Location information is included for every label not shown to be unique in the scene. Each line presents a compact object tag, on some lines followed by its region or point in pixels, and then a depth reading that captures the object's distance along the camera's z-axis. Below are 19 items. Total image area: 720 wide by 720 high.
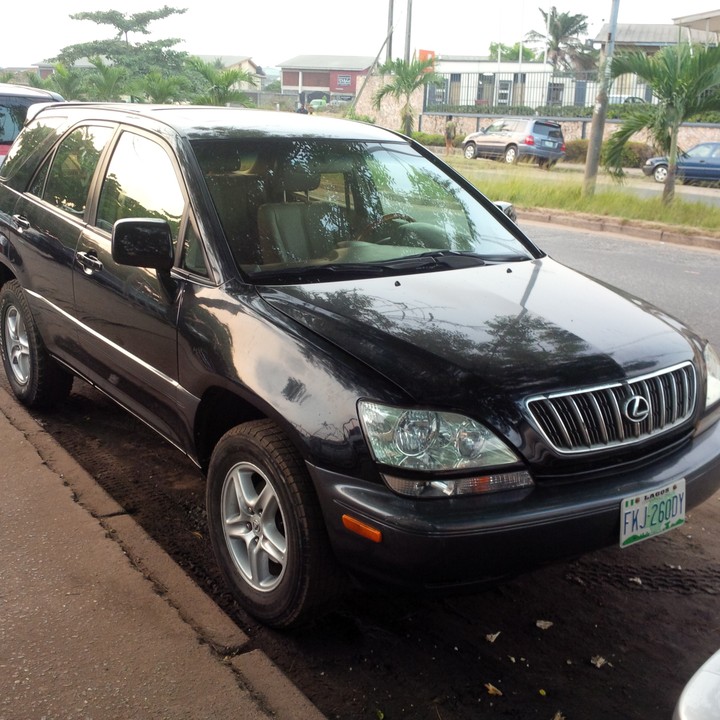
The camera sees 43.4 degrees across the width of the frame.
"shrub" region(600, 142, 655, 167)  30.77
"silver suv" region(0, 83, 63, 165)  10.54
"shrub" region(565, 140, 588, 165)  33.47
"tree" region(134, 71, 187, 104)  26.03
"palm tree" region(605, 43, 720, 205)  14.50
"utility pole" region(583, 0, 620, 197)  16.47
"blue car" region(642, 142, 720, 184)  24.69
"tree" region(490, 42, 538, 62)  97.00
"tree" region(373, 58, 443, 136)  30.53
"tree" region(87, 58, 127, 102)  28.50
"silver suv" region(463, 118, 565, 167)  30.61
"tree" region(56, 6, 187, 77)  56.59
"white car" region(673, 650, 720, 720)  1.76
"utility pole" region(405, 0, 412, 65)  43.07
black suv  2.68
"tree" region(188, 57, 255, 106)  24.41
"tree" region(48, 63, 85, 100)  30.21
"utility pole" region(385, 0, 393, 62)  41.64
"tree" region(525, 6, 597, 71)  86.69
